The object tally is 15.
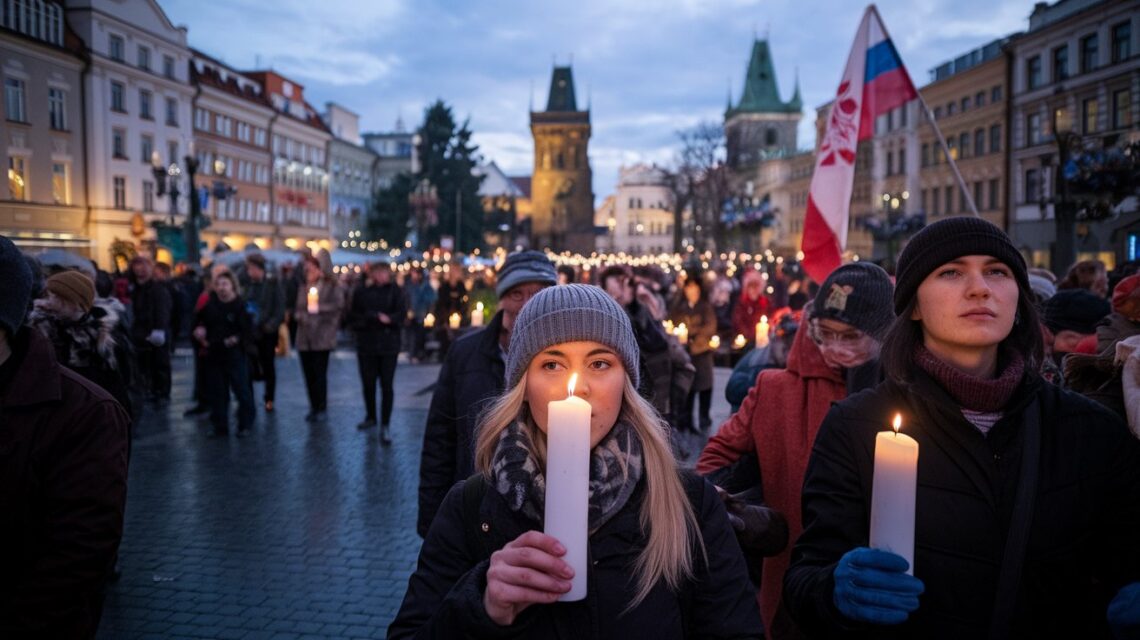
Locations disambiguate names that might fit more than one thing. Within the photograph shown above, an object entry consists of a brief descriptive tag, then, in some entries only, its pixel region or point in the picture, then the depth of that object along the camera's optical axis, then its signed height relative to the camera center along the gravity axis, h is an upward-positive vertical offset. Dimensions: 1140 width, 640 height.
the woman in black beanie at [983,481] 2.06 -0.52
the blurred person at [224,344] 10.48 -1.02
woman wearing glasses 3.42 -0.52
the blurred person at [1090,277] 7.02 -0.12
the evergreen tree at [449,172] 70.38 +6.78
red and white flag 7.36 +1.18
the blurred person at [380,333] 10.52 -0.89
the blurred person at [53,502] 2.57 -0.72
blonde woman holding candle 1.92 -0.59
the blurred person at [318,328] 11.34 -0.89
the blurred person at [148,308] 11.84 -0.69
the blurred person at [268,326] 12.34 -0.94
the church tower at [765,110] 123.94 +20.99
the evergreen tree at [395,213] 70.62 +3.52
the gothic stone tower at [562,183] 120.12 +10.13
